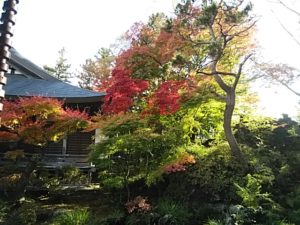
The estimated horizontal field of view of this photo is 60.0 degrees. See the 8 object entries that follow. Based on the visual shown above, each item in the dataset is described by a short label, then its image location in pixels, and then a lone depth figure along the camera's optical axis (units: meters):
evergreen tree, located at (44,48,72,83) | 31.86
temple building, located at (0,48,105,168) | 11.51
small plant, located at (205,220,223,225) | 6.49
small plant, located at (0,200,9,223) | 7.94
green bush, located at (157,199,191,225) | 7.28
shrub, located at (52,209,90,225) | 7.46
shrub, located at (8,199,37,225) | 7.78
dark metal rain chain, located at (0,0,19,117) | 2.69
